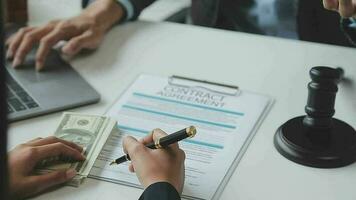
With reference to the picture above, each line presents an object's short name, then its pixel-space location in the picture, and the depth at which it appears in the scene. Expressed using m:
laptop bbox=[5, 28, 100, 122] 1.01
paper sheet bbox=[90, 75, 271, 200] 0.87
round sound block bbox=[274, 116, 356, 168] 0.89
